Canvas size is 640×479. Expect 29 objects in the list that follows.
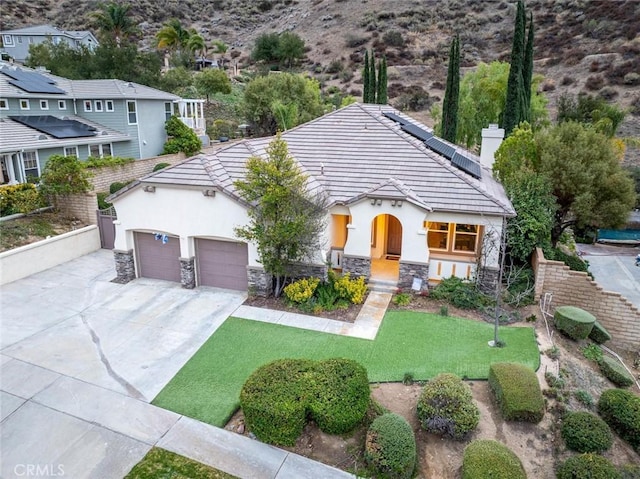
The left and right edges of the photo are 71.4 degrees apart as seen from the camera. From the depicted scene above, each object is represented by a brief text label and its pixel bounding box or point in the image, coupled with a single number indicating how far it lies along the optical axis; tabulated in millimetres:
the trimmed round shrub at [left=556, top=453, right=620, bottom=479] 7887
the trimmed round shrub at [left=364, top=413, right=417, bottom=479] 8023
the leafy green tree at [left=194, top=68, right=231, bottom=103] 47500
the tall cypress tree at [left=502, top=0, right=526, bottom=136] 25047
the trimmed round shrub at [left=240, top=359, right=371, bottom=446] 8695
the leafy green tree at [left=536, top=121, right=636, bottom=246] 16969
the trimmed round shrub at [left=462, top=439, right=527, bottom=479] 7711
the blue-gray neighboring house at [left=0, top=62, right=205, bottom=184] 23891
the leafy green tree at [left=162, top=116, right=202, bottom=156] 32000
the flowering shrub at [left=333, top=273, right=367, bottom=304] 14906
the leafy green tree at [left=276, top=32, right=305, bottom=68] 64812
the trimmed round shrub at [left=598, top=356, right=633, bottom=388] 12008
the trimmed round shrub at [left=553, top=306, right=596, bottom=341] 13094
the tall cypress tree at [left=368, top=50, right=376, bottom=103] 35781
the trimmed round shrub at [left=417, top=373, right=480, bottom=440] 8984
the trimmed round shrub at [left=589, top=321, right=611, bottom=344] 13867
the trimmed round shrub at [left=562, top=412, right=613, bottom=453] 8836
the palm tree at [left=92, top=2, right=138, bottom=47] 54909
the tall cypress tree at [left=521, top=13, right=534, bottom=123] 27394
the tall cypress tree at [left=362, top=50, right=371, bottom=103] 35672
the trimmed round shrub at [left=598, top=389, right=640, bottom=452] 9550
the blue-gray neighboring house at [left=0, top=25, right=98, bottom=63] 56906
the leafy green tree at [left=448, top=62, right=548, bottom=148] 30141
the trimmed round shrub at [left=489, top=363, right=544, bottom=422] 9320
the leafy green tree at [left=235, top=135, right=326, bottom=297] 13938
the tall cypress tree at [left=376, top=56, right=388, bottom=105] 36138
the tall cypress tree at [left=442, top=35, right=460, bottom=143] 28047
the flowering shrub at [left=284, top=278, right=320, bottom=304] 14742
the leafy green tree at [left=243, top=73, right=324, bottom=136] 39469
